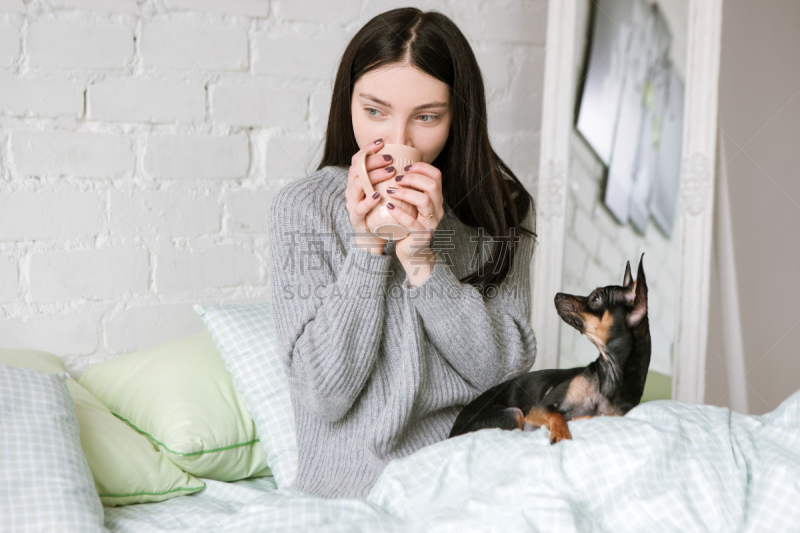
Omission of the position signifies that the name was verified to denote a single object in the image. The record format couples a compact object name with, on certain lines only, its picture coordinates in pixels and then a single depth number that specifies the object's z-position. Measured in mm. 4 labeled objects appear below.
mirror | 1630
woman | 988
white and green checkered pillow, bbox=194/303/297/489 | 1185
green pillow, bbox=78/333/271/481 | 1141
